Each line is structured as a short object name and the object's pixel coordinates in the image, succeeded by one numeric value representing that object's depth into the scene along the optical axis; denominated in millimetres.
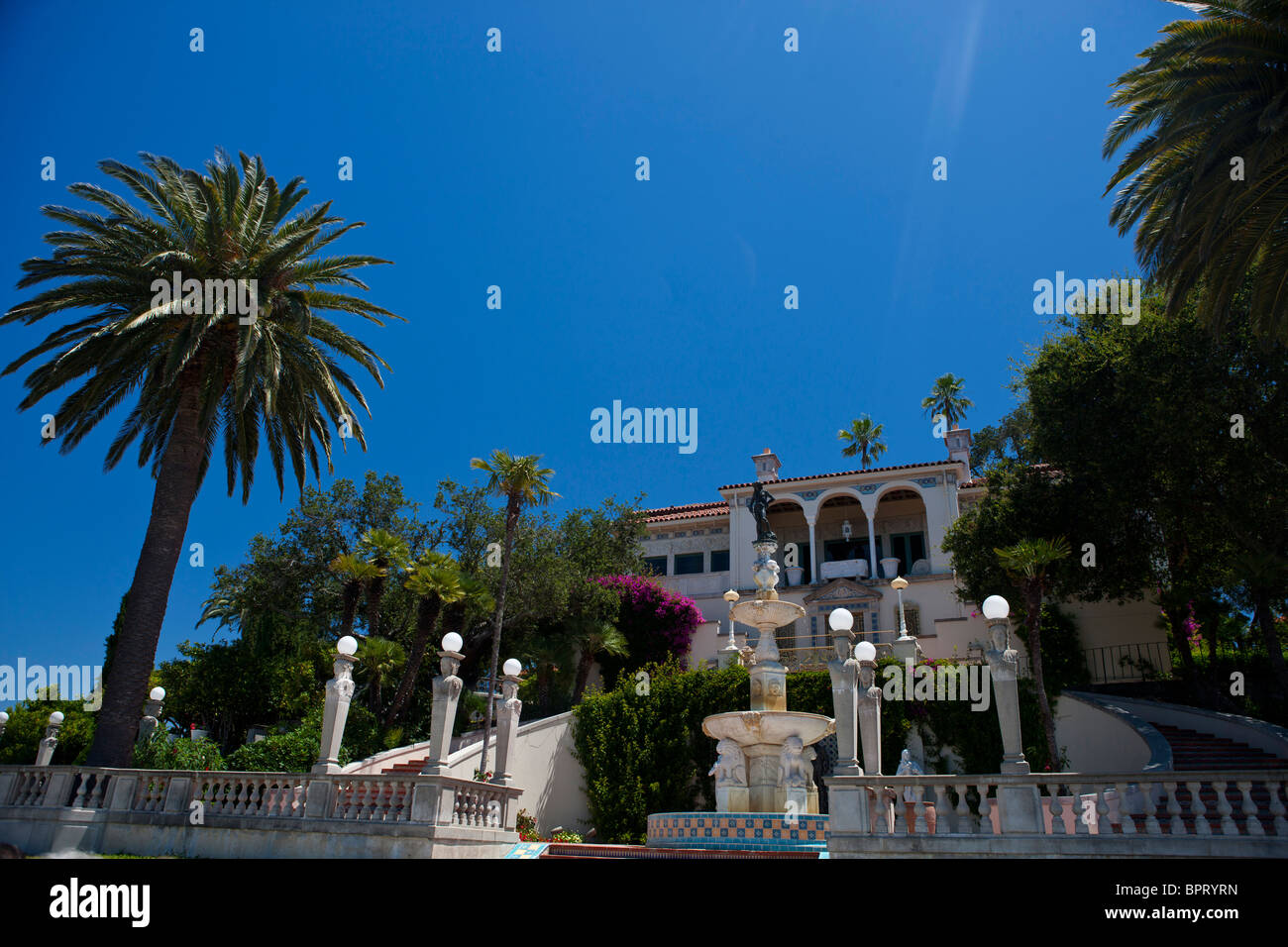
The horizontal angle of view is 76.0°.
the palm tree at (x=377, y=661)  23844
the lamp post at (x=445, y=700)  13906
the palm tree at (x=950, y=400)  52094
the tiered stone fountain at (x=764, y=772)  13258
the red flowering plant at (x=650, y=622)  31781
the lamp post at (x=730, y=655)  24672
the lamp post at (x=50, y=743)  18891
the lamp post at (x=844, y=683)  12109
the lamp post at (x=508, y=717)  16531
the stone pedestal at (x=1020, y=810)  9867
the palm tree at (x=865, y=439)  50188
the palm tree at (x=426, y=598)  23484
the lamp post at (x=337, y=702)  13922
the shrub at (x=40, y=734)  23172
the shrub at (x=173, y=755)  19234
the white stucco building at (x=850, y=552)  31844
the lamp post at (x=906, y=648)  23234
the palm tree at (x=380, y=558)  24688
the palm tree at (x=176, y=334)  17609
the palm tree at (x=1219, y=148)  12625
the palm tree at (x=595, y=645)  30156
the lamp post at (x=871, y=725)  11805
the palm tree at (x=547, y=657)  29203
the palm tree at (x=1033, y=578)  19969
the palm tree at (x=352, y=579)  23719
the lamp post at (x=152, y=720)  19016
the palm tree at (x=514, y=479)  25547
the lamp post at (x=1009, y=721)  9914
